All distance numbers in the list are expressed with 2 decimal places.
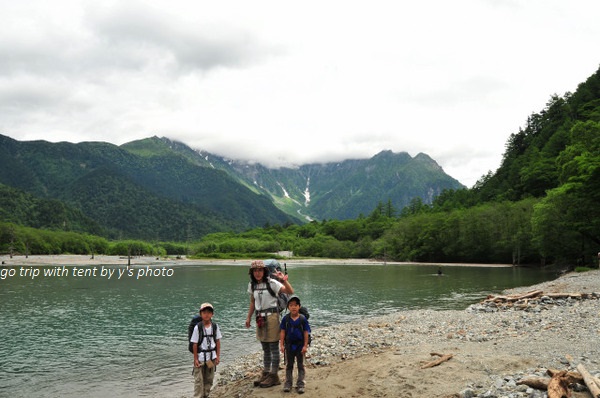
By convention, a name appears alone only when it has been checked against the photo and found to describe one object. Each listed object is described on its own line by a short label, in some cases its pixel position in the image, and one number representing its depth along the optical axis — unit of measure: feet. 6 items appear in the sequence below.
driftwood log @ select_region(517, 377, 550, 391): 28.73
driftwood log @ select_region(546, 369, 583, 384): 28.35
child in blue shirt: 33.12
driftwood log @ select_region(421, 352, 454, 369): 37.55
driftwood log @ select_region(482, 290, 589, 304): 86.22
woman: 34.42
